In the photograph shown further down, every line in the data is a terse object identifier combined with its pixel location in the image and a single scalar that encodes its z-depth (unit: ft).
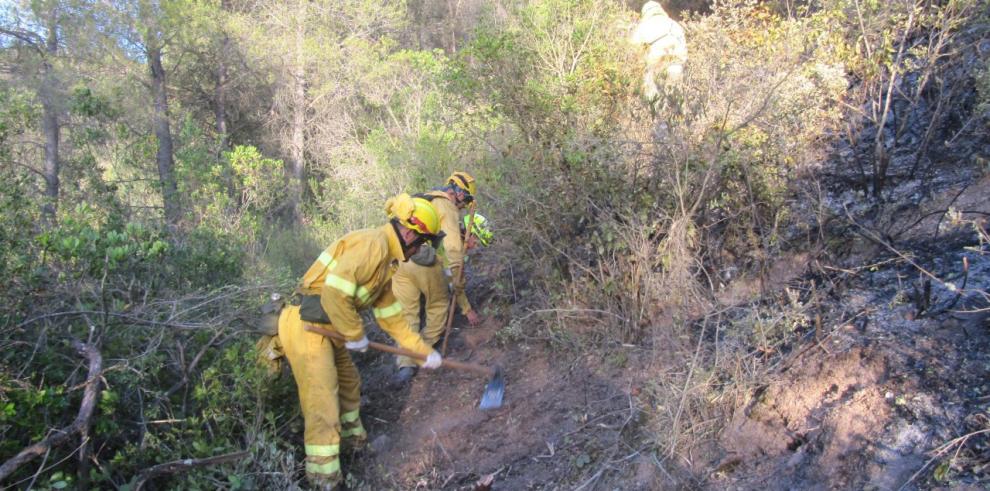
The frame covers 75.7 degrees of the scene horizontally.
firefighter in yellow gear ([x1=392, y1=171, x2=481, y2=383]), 19.17
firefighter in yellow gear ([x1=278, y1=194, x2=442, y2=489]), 13.70
